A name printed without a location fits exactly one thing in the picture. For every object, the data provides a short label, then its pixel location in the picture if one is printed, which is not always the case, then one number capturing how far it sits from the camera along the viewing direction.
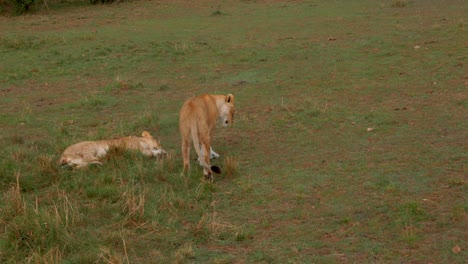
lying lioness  13.84
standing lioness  13.44
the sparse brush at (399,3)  37.12
